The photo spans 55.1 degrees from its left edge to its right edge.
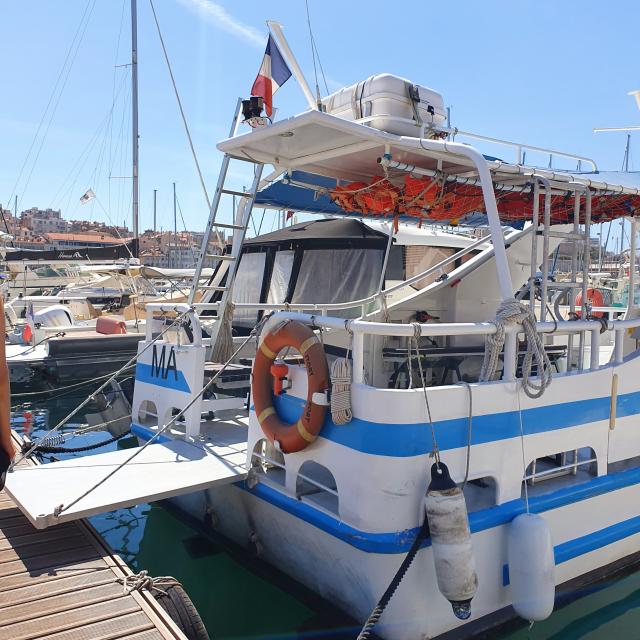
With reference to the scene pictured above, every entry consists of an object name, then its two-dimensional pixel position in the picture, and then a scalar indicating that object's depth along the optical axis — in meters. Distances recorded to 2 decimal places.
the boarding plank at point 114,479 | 4.27
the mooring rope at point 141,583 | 3.72
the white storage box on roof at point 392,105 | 4.78
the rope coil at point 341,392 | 3.92
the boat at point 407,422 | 3.86
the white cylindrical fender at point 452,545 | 3.66
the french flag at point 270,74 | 5.25
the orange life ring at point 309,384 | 4.12
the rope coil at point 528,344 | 4.15
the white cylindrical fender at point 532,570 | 4.04
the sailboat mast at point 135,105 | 18.56
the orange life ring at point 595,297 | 9.21
